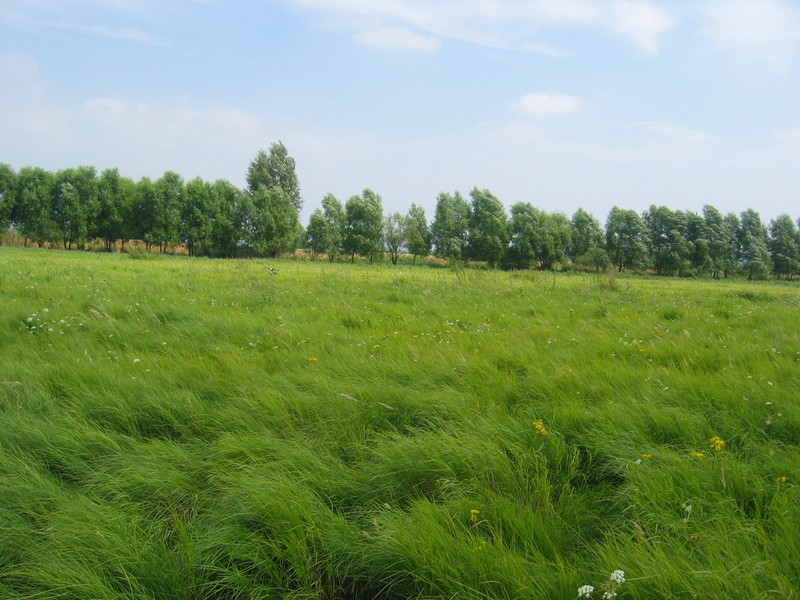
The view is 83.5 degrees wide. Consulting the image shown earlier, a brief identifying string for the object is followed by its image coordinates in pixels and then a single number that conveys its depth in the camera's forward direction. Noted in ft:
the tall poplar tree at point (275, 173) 226.99
